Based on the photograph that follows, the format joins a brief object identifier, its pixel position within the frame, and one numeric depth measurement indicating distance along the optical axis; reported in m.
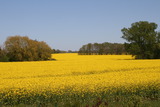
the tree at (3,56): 48.23
